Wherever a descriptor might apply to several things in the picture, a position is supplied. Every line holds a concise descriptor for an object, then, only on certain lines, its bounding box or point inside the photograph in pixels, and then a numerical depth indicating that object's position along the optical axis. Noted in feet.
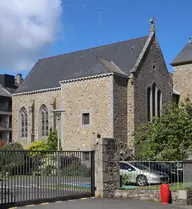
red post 48.52
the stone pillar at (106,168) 52.31
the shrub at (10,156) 42.18
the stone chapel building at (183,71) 143.54
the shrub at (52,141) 118.67
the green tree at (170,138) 69.70
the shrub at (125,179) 56.13
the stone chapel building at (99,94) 105.91
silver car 52.60
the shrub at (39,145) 121.81
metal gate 42.70
